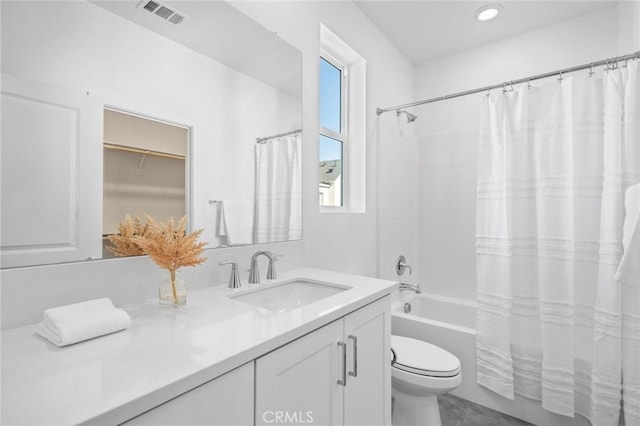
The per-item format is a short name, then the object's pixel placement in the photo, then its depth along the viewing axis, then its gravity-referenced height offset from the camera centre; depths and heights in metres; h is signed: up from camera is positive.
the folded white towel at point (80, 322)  0.66 -0.24
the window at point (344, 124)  2.06 +0.64
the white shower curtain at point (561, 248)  1.55 -0.19
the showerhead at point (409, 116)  2.50 +0.82
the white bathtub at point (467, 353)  1.78 -0.90
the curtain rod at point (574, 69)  1.57 +0.82
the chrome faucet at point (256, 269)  1.26 -0.23
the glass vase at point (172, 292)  0.94 -0.24
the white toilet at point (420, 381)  1.51 -0.82
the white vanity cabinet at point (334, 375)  0.74 -0.47
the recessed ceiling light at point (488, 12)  2.09 +1.43
